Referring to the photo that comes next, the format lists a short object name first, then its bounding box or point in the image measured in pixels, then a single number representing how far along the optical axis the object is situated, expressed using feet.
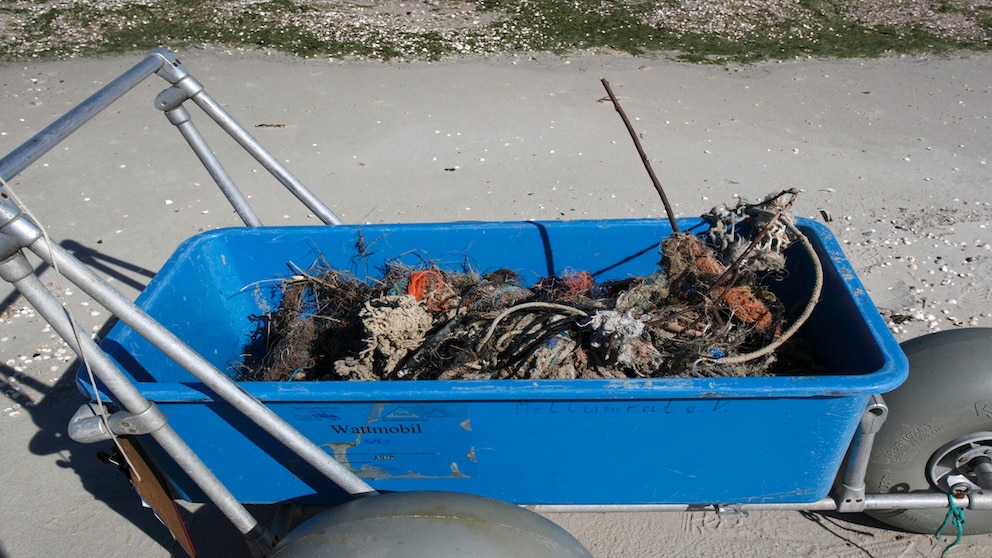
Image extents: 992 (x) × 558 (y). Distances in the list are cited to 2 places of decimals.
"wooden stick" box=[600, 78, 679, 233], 7.85
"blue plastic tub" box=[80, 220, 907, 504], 5.82
